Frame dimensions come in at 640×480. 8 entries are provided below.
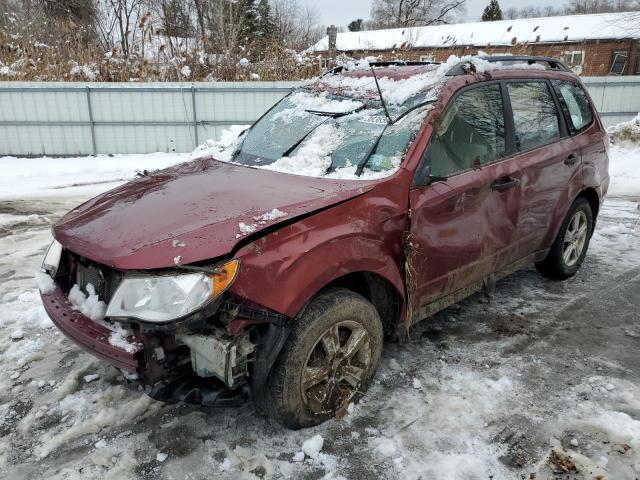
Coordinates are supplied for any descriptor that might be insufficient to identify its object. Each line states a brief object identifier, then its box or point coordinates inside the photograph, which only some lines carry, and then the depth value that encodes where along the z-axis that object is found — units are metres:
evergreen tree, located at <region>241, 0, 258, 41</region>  32.66
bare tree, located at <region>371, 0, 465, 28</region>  44.22
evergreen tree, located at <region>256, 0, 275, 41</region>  34.66
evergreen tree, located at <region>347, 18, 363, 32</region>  67.06
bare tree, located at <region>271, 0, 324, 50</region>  20.73
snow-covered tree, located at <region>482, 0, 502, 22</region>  55.53
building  28.83
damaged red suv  2.36
